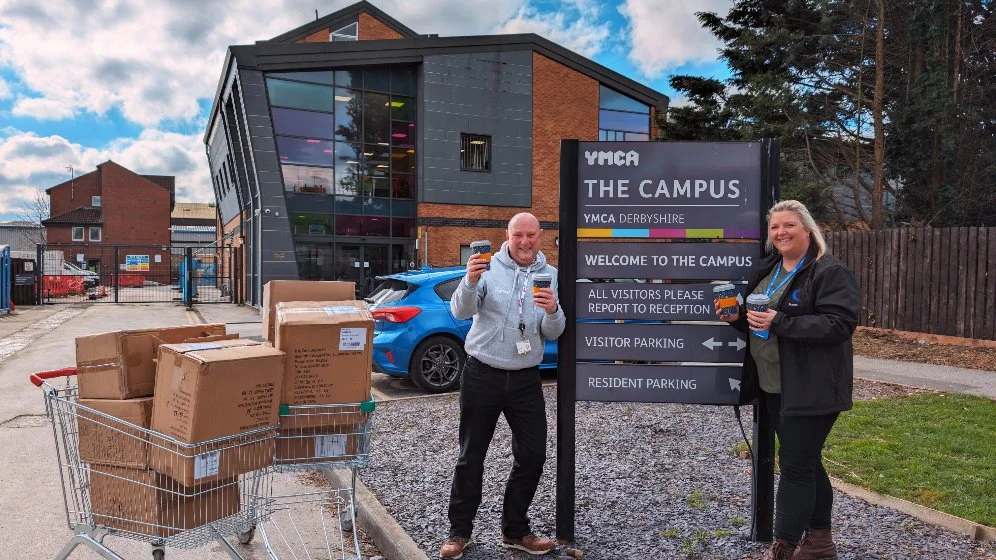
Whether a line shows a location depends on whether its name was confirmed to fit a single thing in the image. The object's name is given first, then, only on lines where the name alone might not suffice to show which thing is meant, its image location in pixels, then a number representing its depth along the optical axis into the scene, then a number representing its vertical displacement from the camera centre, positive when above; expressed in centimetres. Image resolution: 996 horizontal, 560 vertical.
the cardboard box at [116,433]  304 -84
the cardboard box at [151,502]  304 -117
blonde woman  318 -50
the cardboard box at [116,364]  311 -53
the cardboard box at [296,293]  403 -24
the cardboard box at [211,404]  289 -68
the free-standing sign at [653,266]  397 -4
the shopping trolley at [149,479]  298 -105
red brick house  6297 +415
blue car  850 -99
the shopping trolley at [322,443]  338 -99
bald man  368 -67
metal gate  2808 -161
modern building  2411 +452
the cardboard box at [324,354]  335 -51
